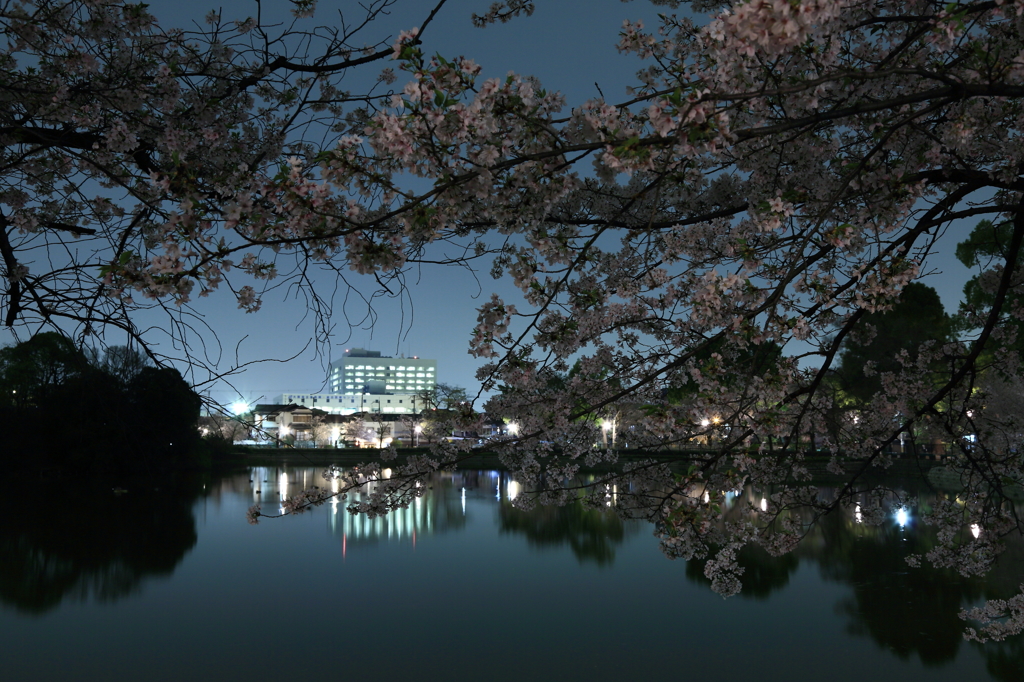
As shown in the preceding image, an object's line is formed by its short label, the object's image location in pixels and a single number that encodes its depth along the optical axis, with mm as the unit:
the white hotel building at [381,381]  134250
